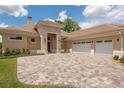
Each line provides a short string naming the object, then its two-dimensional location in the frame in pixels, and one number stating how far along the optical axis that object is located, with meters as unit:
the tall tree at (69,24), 30.33
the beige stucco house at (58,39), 10.58
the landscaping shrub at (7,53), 10.66
